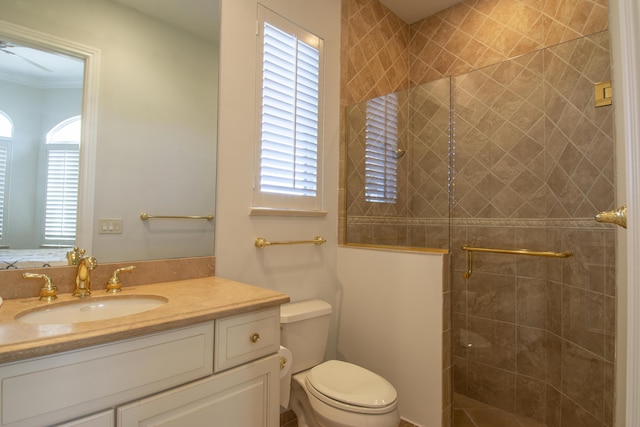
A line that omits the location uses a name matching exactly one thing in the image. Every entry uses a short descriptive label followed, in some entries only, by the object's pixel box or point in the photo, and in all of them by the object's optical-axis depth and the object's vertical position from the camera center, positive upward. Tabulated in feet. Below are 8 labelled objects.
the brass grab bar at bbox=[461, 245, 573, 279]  5.97 -0.50
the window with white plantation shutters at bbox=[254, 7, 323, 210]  6.15 +2.05
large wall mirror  4.02 +1.29
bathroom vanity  2.53 -1.33
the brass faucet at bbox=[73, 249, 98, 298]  4.04 -0.75
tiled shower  5.77 +0.66
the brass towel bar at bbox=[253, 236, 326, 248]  6.01 -0.41
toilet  4.55 -2.46
